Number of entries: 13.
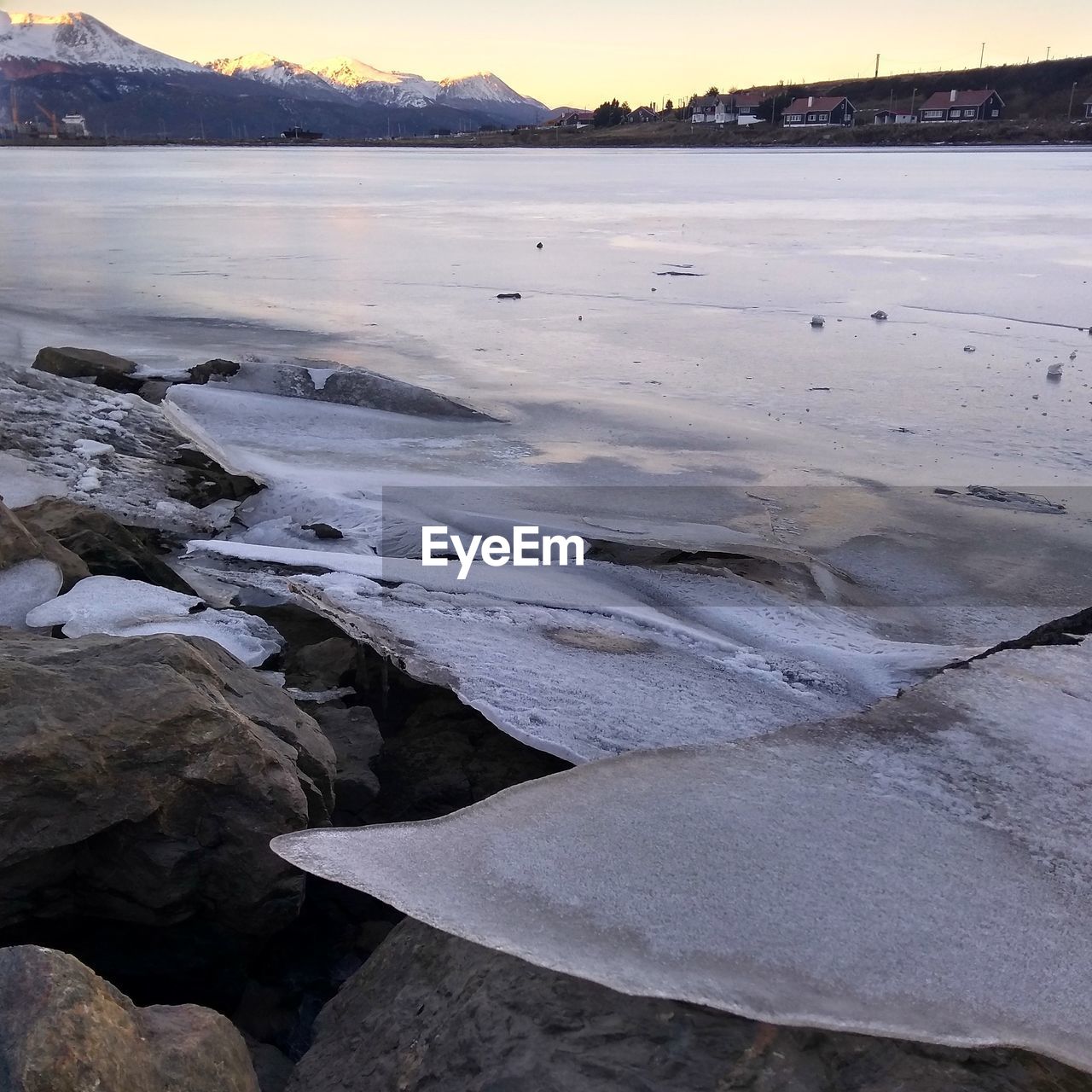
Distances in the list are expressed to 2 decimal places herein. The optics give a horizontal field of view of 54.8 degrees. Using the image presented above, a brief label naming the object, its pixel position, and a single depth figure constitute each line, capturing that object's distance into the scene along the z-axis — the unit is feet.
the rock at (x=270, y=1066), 6.42
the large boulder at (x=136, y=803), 7.01
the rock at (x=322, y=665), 10.68
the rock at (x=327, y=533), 15.19
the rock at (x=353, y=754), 9.05
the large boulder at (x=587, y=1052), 5.23
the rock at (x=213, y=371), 23.35
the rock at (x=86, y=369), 22.48
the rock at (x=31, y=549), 10.89
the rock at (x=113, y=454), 15.81
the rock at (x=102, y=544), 12.19
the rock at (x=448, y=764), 9.20
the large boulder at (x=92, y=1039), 4.58
